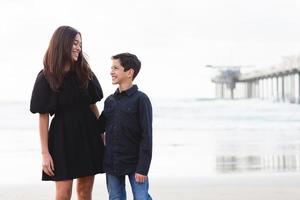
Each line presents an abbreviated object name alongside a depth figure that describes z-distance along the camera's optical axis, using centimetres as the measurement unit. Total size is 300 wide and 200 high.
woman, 436
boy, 437
